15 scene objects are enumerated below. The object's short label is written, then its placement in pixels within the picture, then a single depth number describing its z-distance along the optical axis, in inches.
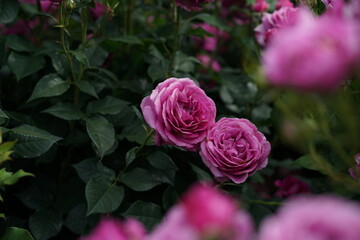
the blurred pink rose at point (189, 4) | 51.4
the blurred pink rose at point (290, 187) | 58.5
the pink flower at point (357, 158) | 36.7
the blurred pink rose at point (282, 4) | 62.0
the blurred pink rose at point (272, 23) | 55.4
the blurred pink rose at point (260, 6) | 67.3
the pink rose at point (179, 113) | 40.4
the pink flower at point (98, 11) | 66.3
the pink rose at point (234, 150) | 40.8
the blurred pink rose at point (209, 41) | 80.5
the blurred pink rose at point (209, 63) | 72.7
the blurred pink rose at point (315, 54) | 16.8
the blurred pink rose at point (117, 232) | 18.2
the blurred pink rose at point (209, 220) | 15.8
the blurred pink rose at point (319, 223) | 15.1
